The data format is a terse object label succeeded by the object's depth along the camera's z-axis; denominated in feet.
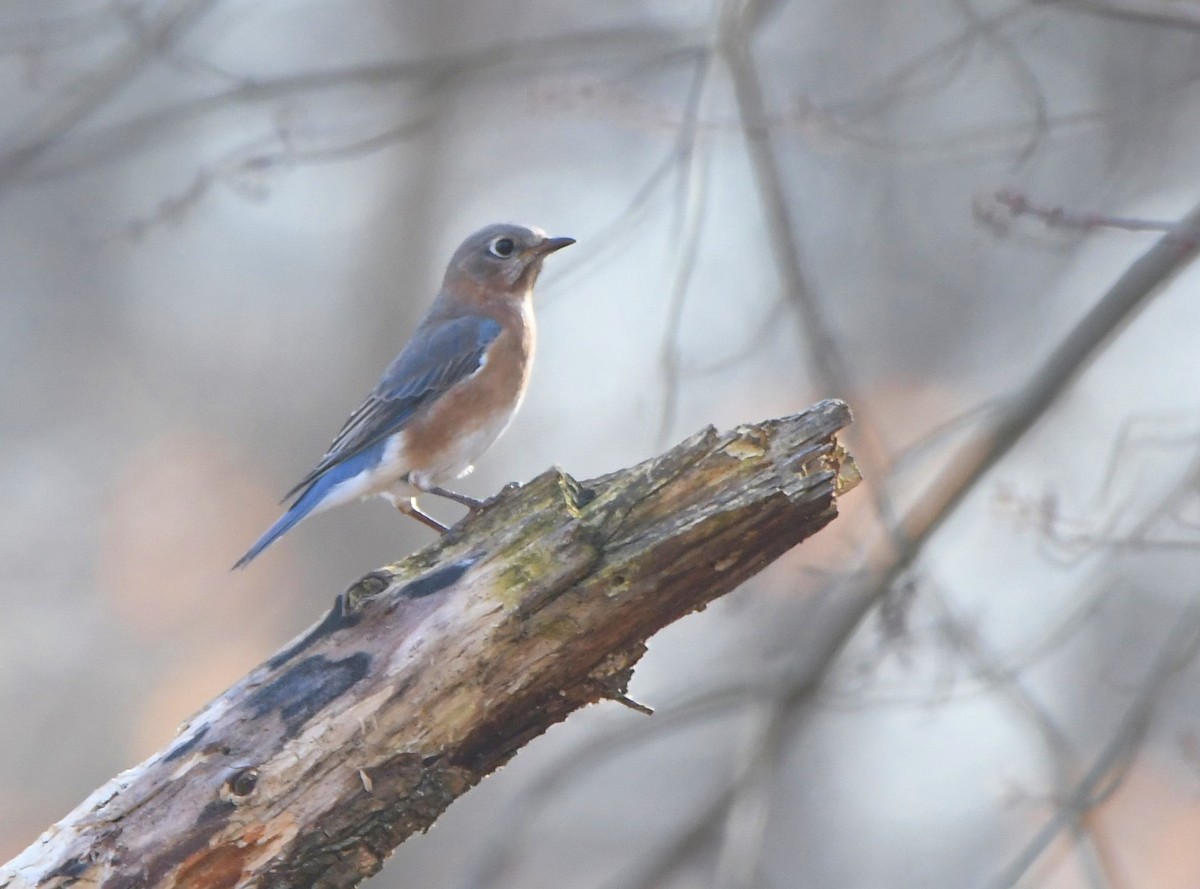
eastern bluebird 36.76
